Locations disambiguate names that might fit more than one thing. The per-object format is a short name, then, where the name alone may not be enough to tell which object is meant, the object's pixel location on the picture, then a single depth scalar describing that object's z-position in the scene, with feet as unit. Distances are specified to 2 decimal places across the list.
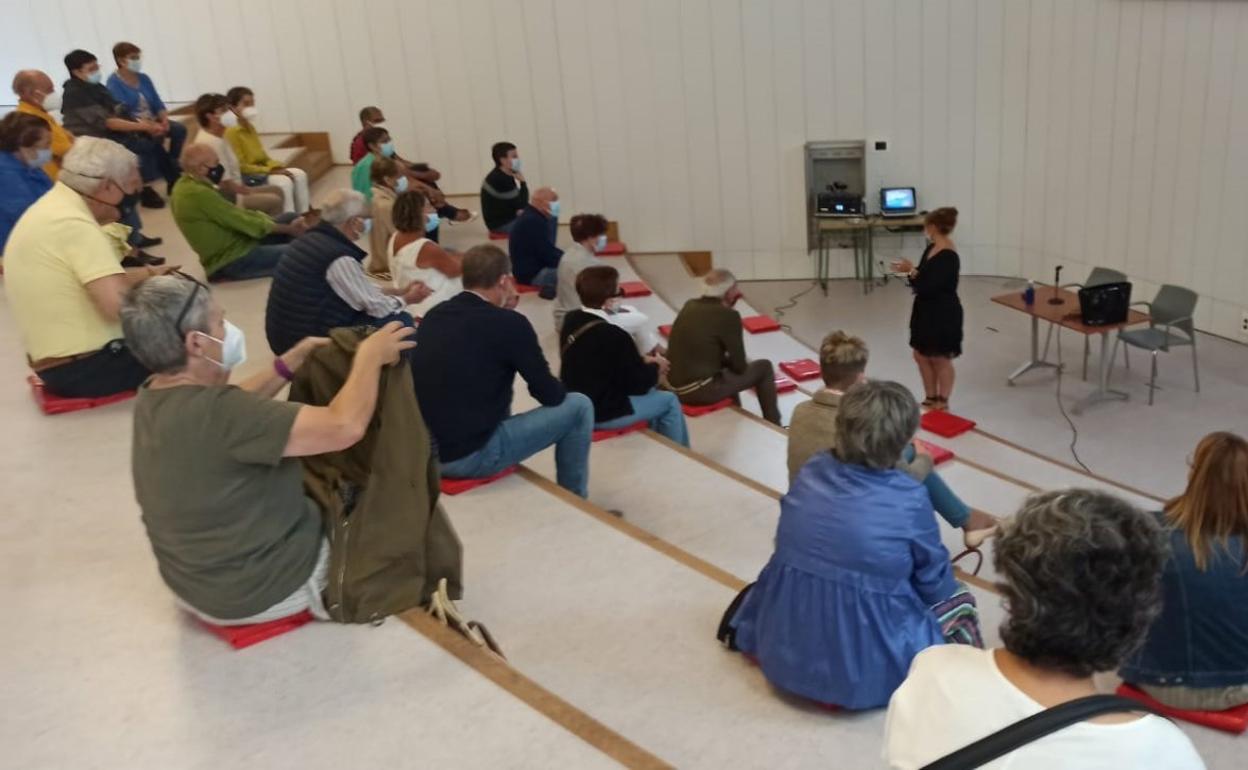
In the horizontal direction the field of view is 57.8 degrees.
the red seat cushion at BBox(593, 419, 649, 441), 19.43
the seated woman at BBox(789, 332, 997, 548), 14.34
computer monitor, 34.94
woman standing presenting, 24.30
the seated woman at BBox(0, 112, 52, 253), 18.83
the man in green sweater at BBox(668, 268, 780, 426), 21.61
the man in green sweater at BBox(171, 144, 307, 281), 22.72
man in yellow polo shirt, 15.38
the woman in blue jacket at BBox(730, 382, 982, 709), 10.57
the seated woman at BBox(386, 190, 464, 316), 21.49
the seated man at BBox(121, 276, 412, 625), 9.82
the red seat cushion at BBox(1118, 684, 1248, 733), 11.12
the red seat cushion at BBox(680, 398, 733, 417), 22.52
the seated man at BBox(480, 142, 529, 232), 30.68
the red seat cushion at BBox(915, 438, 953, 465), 21.19
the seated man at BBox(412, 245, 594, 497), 15.21
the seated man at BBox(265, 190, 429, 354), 17.67
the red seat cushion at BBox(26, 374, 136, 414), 17.21
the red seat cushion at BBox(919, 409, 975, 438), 23.91
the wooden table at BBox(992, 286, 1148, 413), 25.48
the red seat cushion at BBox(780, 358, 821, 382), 26.89
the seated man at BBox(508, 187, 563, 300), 27.12
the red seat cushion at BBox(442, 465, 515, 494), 15.64
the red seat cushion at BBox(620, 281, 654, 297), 30.23
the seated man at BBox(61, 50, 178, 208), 26.37
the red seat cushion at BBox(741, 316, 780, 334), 30.40
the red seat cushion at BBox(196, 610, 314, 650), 11.13
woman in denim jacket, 10.71
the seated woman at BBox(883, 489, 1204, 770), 5.67
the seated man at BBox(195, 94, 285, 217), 26.66
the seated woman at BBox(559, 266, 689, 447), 18.61
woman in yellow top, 28.94
